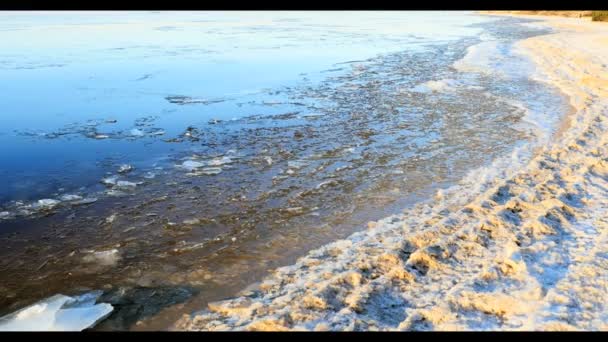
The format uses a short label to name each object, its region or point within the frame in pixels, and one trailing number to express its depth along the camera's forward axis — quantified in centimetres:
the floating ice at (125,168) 728
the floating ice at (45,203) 595
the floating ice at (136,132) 913
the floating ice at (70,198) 619
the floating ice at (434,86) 1377
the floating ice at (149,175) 704
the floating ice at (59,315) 377
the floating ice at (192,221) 561
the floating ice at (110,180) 677
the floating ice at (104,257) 474
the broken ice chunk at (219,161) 769
